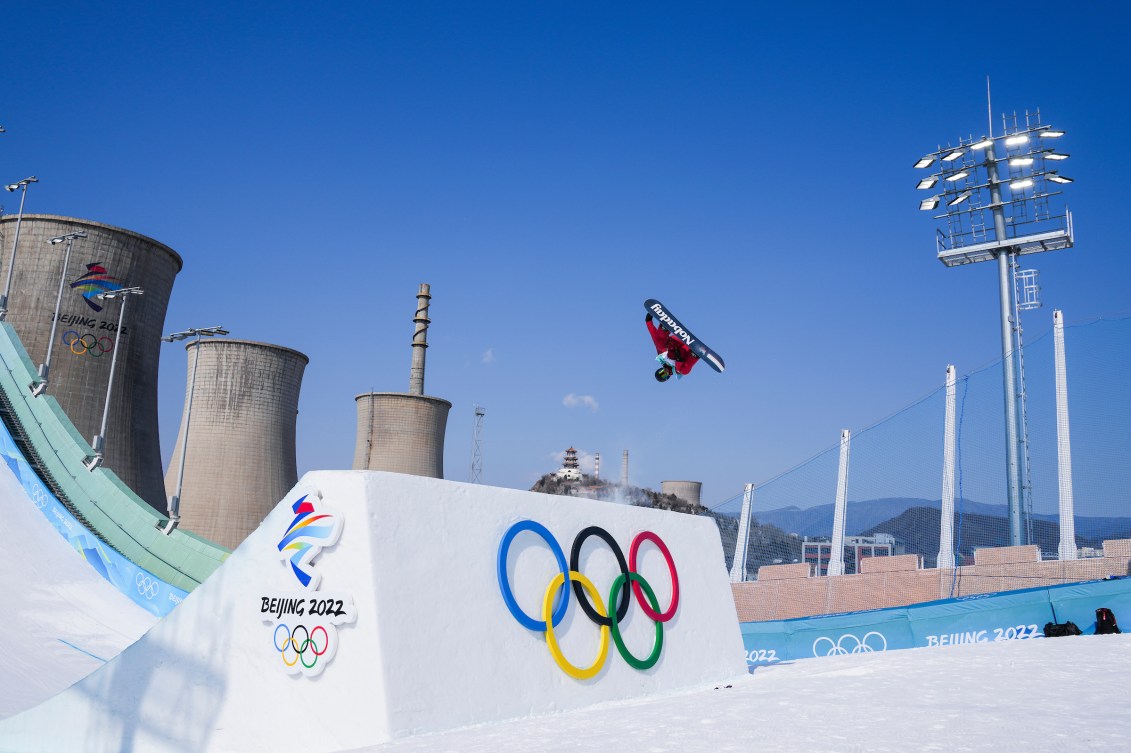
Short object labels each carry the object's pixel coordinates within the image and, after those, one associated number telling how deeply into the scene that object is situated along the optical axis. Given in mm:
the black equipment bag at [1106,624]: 10766
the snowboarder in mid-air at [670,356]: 14000
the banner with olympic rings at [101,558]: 15641
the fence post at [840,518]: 13938
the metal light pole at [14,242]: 23156
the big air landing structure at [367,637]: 5520
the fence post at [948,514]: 12672
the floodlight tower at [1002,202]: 23109
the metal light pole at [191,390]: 17198
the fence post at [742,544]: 15117
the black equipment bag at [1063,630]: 10875
